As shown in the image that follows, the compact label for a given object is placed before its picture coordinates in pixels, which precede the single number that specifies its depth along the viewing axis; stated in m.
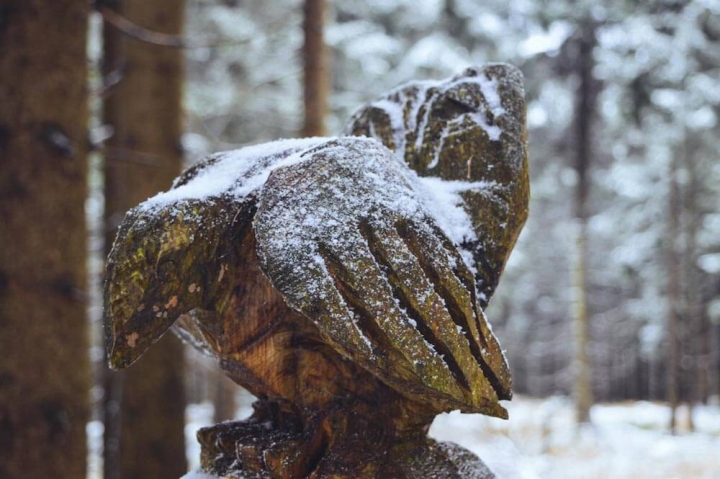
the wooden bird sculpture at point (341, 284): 1.44
